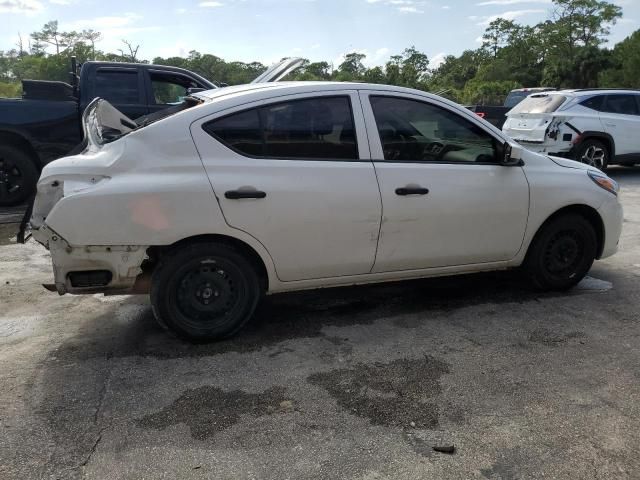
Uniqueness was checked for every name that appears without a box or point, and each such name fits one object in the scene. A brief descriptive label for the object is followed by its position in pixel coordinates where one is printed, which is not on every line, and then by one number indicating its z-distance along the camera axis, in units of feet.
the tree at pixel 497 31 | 243.79
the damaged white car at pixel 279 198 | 11.12
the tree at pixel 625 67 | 134.21
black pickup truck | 25.53
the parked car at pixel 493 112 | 46.71
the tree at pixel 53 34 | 307.17
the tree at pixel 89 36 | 290.76
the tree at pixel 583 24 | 200.64
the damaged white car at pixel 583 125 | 34.24
